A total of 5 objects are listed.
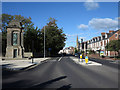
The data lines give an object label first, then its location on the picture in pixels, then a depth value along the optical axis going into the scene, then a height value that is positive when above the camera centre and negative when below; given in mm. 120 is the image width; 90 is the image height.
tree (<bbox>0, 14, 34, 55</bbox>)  34871 +9623
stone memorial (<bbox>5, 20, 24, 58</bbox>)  22873 +1384
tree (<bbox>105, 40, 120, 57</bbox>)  26053 +352
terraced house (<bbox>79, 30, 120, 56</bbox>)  39768 +3108
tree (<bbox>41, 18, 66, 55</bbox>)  35337 +3678
